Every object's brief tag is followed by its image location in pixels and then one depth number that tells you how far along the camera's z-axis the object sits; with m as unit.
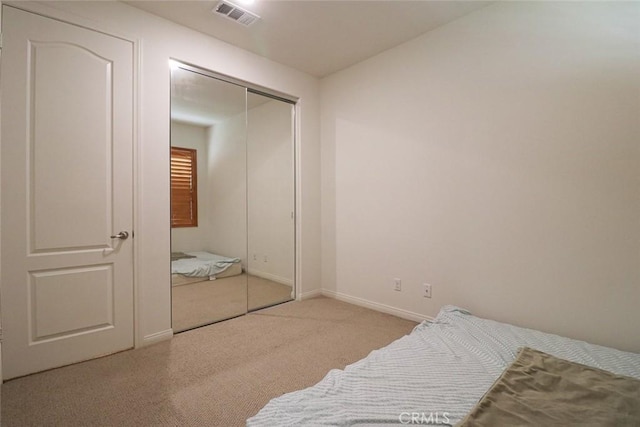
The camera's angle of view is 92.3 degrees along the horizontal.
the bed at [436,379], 1.16
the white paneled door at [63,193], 1.96
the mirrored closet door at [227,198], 2.79
